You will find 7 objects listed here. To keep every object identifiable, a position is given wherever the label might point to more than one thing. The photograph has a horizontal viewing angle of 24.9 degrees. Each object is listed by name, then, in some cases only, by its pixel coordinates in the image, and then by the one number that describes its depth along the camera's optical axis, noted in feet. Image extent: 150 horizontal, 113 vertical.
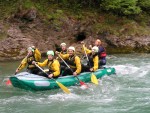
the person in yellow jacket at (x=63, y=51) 41.98
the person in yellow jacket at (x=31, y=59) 39.70
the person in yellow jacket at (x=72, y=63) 39.46
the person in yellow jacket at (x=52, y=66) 36.65
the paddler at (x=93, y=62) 42.22
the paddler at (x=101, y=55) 46.96
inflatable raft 35.60
